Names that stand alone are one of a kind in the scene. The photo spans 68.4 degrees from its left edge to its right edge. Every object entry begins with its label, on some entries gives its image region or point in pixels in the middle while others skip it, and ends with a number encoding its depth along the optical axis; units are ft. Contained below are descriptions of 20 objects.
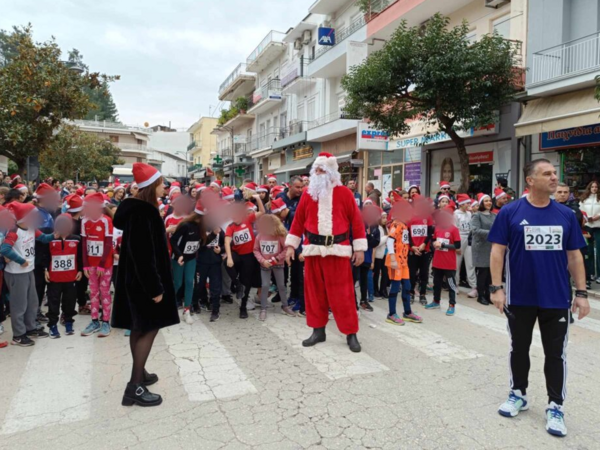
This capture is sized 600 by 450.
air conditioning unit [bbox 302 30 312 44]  93.81
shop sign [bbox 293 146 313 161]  88.89
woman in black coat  11.91
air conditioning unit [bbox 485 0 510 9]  48.27
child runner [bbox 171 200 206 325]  20.20
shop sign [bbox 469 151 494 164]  50.01
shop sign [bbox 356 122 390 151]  59.93
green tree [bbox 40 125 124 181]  102.78
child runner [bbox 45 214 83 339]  17.88
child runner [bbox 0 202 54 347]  16.71
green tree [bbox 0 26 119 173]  39.14
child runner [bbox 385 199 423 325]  20.15
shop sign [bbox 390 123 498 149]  47.98
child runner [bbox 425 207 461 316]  22.40
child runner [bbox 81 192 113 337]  18.43
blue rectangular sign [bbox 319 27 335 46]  80.19
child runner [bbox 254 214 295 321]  21.56
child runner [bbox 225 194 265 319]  21.58
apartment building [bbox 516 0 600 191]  39.14
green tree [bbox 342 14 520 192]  40.14
